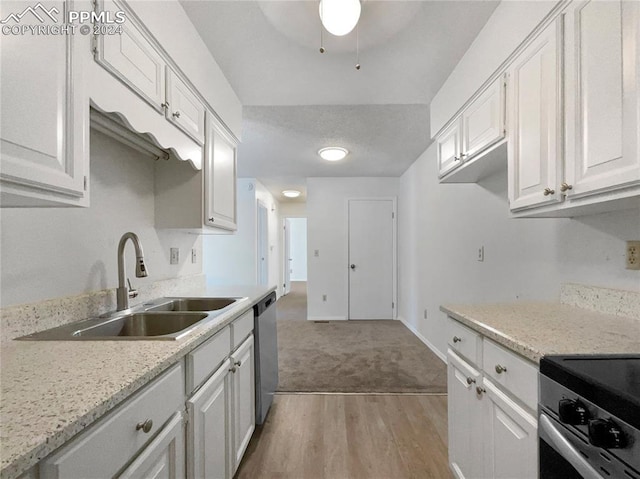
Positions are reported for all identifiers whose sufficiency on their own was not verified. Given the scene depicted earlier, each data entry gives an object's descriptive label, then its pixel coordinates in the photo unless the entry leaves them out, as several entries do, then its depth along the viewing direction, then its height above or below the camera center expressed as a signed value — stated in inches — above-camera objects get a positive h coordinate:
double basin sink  43.3 -14.7
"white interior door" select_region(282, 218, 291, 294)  324.8 -18.8
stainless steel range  25.8 -16.7
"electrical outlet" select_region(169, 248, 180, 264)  84.8 -4.5
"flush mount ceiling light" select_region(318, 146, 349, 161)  137.3 +40.0
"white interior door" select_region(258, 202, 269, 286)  230.1 -4.3
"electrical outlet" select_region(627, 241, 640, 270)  48.6 -2.6
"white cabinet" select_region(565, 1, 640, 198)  36.5 +18.8
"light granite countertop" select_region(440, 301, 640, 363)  37.4 -13.3
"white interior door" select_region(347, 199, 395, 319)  200.5 -9.0
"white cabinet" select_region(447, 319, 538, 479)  38.6 -26.5
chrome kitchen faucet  57.1 -5.3
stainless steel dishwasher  77.5 -31.5
